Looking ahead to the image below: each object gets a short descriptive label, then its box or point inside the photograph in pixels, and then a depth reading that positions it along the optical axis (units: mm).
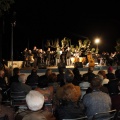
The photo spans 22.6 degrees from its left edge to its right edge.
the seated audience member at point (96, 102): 5105
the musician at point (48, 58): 22641
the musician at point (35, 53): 21438
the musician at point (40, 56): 21469
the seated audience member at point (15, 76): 8891
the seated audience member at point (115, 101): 5828
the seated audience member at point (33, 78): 9281
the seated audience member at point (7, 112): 4172
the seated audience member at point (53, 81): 7523
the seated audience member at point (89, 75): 8470
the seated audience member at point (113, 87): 7230
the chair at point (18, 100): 6609
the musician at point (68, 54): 23156
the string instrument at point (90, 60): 21812
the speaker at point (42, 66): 19875
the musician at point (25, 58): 21047
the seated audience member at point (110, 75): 8469
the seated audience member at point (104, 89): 6590
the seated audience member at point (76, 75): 9925
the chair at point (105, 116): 4186
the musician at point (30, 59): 21212
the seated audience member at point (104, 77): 8258
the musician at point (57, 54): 23344
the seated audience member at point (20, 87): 7102
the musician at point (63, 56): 23469
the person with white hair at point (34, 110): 3624
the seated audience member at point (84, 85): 7503
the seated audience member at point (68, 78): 6247
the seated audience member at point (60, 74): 9078
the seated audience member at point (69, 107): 4363
